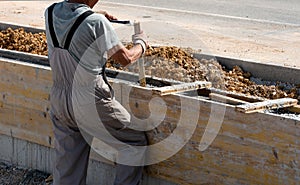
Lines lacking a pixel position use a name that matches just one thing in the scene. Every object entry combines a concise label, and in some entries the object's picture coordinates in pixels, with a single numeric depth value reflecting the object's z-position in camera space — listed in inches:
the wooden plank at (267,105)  210.1
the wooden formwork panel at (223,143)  205.5
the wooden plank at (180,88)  227.3
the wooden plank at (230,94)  231.3
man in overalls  205.6
